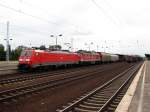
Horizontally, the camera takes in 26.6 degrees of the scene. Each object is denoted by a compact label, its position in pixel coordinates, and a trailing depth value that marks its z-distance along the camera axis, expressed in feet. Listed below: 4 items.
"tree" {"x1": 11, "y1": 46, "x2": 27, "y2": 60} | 279.28
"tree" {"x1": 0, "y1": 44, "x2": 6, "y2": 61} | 255.66
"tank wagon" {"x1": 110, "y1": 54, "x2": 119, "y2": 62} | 294.48
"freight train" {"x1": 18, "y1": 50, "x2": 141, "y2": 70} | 116.16
